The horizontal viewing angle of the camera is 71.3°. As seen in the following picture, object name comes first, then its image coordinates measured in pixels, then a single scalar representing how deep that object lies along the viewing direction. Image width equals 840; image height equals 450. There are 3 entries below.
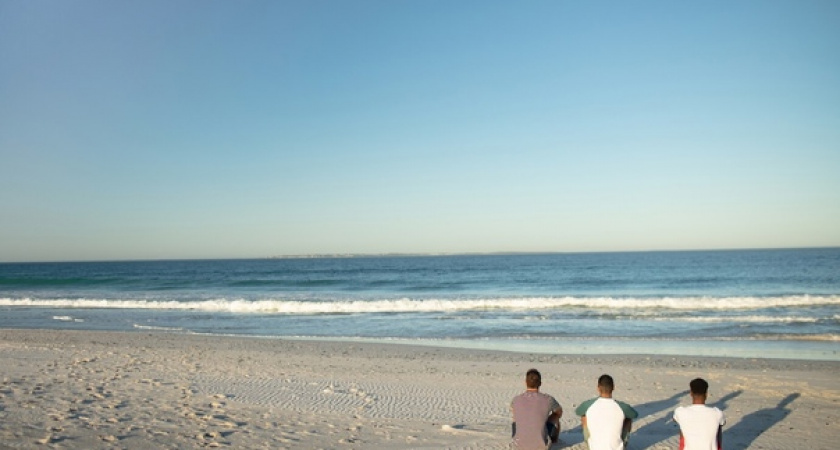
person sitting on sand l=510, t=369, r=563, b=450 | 6.52
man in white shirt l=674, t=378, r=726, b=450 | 5.79
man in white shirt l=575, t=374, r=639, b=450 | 6.05
